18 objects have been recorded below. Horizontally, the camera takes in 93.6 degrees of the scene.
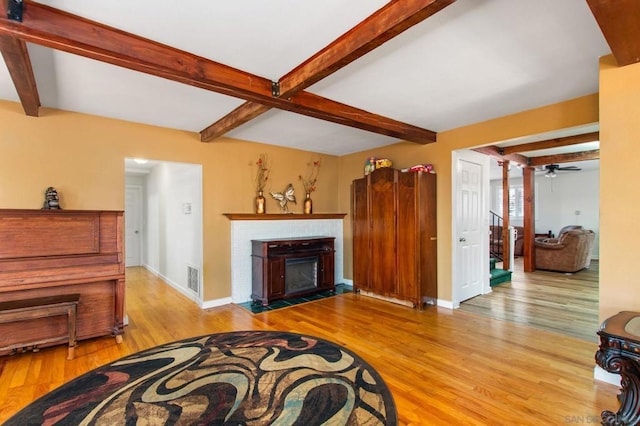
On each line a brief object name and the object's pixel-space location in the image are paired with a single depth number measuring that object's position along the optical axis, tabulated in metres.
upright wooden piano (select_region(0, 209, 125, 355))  2.77
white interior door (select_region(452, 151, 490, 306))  4.29
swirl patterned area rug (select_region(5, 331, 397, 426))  1.91
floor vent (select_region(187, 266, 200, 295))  4.54
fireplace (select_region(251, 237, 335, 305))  4.43
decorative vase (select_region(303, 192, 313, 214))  5.39
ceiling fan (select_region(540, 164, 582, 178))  7.09
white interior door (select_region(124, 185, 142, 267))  7.50
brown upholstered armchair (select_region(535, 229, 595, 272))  6.39
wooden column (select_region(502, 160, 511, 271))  6.21
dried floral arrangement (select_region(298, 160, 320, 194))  5.49
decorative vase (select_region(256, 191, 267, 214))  4.78
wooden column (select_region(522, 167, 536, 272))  6.75
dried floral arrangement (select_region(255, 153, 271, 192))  4.88
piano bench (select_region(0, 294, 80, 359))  2.59
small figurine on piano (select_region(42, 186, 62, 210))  3.09
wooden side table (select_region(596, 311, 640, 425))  1.66
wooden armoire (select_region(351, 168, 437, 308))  4.14
